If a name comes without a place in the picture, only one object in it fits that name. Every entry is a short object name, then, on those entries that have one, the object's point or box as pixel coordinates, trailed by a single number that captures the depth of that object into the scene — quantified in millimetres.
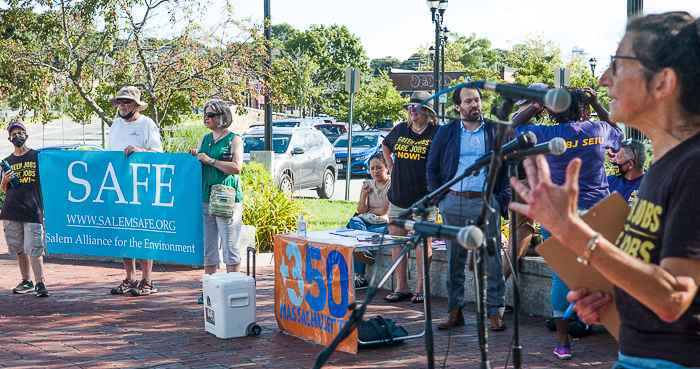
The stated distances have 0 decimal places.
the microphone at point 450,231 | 2043
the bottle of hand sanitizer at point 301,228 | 5777
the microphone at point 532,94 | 2010
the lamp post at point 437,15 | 22056
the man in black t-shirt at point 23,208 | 7391
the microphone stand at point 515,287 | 2693
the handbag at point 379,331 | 5363
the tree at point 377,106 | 45656
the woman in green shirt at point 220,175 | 6656
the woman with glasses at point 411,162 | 6641
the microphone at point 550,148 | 2377
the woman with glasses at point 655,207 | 1752
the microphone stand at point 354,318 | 2268
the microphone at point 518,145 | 2433
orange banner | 5137
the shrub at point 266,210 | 9539
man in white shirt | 7283
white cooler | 5695
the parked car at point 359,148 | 25500
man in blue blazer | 5699
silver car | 16345
